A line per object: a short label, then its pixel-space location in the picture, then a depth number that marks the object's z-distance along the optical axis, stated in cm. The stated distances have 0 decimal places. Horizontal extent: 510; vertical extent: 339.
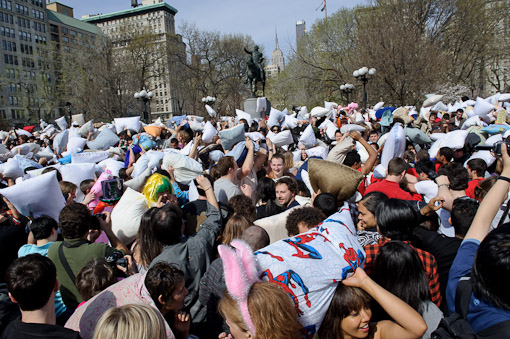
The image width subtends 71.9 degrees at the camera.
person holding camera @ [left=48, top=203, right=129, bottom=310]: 258
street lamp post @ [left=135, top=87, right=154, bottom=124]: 2075
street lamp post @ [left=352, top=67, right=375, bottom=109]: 1816
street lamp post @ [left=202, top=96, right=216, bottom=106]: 2797
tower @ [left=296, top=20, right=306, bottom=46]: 15509
